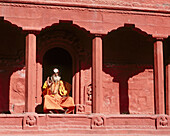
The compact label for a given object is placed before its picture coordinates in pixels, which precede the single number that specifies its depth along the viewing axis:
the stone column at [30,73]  14.61
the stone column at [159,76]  15.67
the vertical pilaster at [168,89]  16.23
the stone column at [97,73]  15.11
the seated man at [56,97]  15.92
